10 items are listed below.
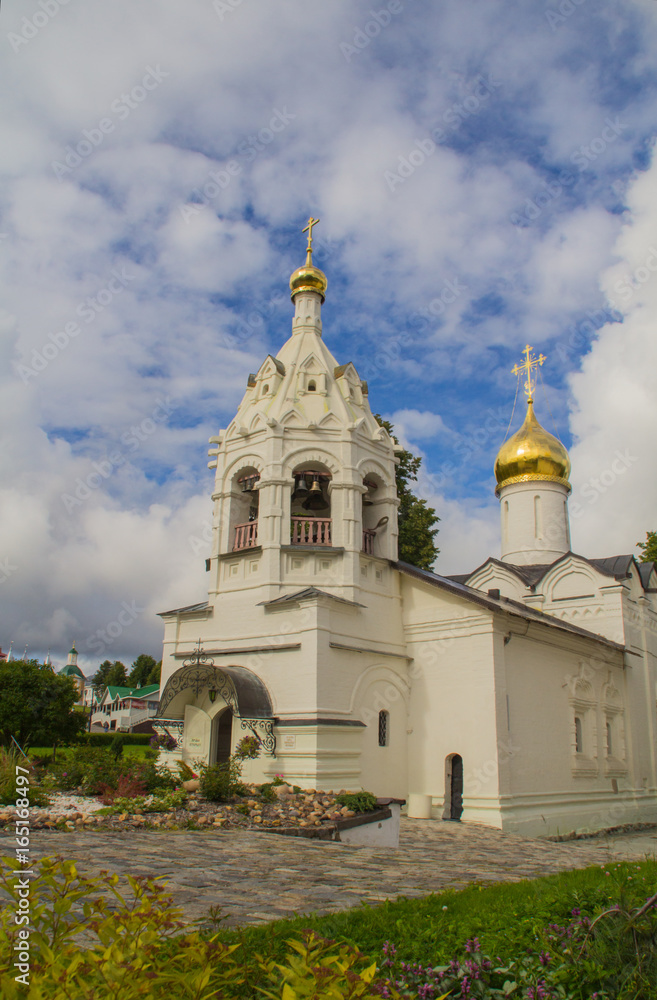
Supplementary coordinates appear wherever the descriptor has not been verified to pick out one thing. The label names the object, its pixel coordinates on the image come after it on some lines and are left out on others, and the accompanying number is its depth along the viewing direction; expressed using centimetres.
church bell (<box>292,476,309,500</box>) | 1533
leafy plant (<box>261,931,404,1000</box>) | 235
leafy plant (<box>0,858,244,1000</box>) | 230
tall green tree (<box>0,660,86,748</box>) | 2414
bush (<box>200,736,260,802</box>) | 1039
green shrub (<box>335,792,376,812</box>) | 1023
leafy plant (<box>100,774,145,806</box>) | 983
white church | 1286
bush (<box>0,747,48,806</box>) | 919
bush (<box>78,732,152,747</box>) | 3596
